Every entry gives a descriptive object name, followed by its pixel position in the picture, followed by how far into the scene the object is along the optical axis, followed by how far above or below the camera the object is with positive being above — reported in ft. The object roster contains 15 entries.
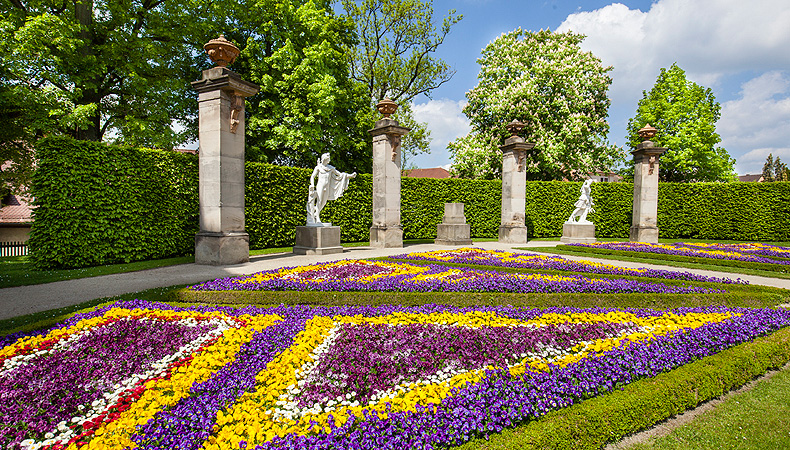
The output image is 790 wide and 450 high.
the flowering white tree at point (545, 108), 76.18 +21.31
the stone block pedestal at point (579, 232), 57.52 -3.24
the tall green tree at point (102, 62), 43.16 +17.84
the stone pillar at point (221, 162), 32.48 +3.84
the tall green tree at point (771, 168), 193.16 +25.17
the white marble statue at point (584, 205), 57.26 +0.94
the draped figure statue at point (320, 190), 41.11 +1.84
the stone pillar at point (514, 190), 56.39 +3.07
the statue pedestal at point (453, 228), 49.93 -2.53
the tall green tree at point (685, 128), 90.43 +20.77
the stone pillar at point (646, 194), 58.95 +2.86
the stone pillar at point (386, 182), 48.19 +3.39
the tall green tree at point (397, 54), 86.97 +36.86
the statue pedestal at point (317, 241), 39.47 -3.65
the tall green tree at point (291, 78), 62.28 +21.64
